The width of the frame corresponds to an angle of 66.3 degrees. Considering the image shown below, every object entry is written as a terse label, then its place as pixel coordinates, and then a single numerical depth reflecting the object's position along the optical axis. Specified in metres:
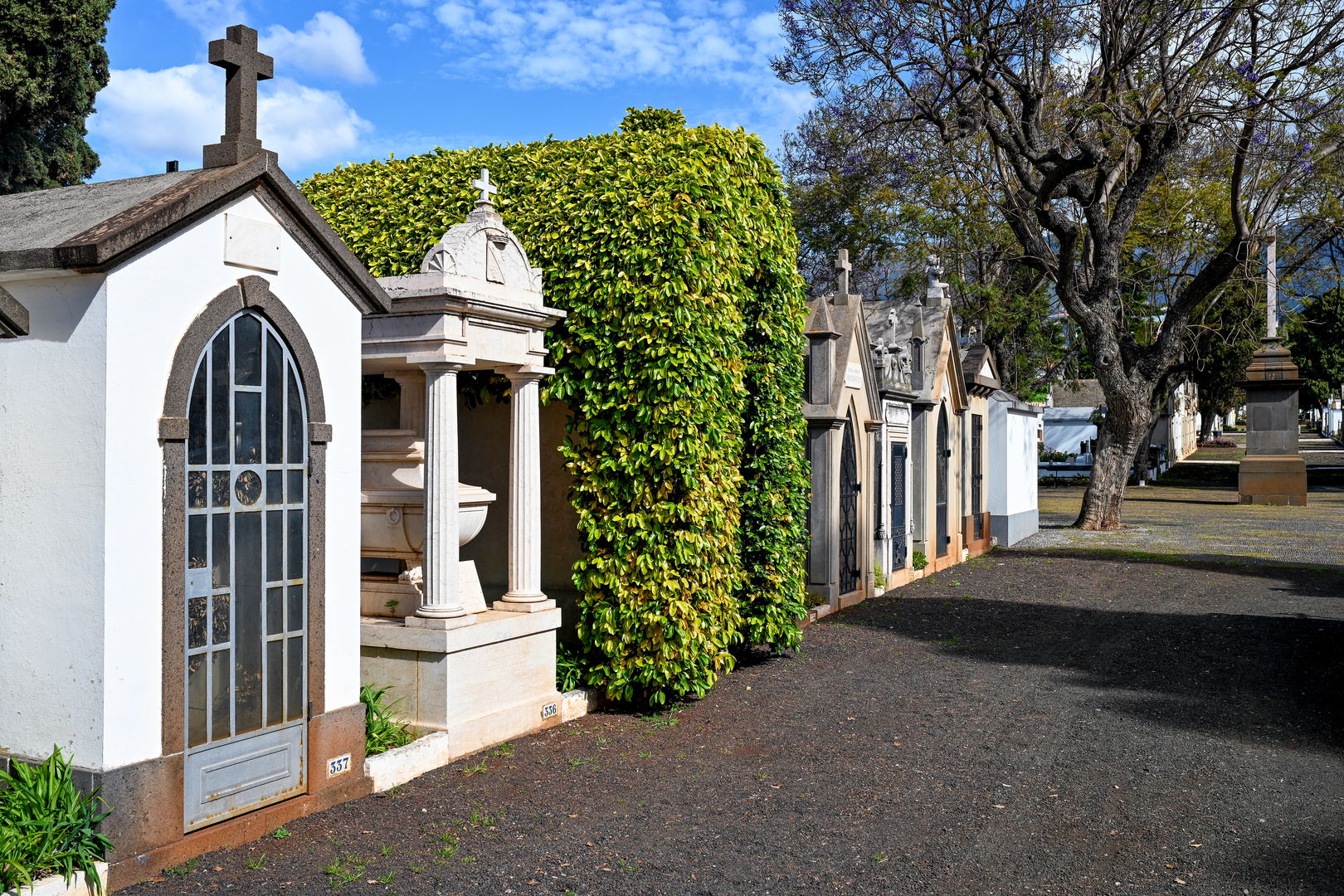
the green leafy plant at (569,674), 7.59
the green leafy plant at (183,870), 4.40
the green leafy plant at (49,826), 3.97
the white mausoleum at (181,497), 4.32
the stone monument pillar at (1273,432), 30.00
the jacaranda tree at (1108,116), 18.00
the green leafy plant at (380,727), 5.89
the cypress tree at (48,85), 18.67
